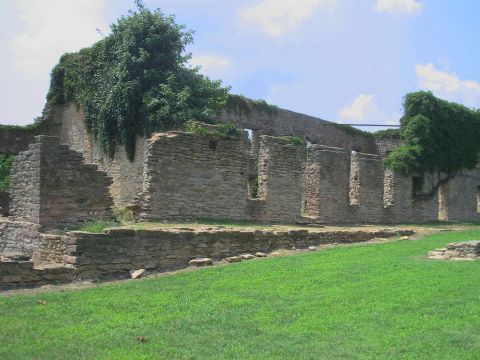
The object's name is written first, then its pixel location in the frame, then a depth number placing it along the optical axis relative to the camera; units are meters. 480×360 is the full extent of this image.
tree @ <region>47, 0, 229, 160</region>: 20.38
